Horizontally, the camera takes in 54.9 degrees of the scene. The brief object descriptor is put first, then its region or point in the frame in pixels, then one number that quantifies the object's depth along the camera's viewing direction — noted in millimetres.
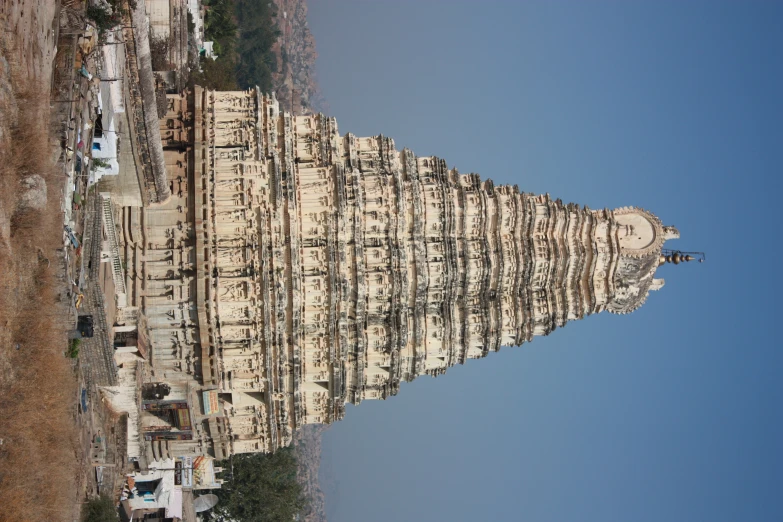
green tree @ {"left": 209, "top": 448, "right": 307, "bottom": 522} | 64688
